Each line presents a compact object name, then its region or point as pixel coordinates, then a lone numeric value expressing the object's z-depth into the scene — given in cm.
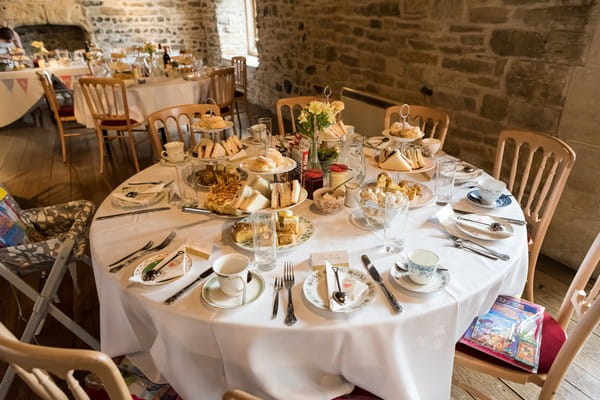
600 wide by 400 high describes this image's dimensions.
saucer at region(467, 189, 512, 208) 141
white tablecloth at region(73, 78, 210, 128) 359
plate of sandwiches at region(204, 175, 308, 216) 128
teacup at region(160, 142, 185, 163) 158
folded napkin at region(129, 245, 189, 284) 103
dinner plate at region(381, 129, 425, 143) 164
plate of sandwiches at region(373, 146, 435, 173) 148
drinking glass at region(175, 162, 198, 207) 143
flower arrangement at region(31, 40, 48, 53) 491
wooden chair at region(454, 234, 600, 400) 97
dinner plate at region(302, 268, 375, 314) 93
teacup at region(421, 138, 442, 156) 173
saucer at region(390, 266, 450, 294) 98
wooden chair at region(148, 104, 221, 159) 210
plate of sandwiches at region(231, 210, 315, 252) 116
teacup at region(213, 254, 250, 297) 95
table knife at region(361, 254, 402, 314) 94
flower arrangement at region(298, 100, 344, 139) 147
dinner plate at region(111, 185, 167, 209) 143
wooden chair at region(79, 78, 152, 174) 337
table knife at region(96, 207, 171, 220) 137
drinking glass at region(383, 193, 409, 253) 115
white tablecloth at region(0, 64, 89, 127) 435
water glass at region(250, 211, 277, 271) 109
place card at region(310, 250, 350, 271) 109
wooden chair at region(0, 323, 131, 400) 63
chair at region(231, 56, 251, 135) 469
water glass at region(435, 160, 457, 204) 146
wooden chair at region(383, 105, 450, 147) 214
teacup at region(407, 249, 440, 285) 98
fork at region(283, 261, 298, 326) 90
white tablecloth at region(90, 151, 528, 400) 90
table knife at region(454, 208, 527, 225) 130
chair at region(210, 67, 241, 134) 388
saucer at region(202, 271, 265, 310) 94
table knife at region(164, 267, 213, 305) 97
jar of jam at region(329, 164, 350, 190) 143
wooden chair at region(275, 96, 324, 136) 255
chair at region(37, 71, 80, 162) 371
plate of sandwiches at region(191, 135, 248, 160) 150
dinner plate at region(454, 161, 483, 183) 162
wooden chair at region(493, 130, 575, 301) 158
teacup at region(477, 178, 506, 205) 139
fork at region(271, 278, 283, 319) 93
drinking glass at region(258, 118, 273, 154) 190
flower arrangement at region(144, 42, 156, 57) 424
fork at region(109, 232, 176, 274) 109
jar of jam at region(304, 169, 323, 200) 147
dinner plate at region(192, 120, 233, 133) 165
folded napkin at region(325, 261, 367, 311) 93
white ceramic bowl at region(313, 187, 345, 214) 134
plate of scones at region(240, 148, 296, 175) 137
